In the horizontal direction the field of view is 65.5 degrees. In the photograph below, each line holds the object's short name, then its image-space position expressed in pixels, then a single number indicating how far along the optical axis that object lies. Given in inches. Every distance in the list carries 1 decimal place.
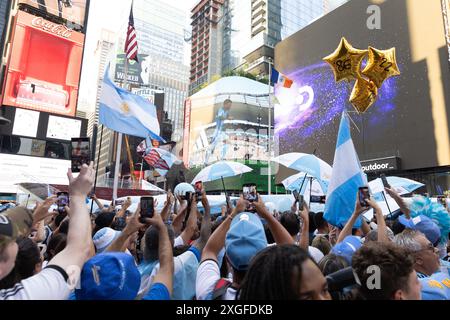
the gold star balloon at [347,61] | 378.3
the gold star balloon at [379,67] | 362.7
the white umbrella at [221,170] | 367.2
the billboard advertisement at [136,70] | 2694.4
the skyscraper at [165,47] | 5064.0
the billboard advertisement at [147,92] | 2835.6
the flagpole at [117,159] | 510.1
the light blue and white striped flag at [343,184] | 188.5
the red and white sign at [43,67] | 1193.4
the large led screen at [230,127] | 1835.6
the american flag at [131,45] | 542.3
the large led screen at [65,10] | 1291.8
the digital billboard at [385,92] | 841.5
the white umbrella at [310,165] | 286.7
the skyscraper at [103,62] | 4050.0
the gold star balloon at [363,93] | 371.6
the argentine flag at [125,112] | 382.0
